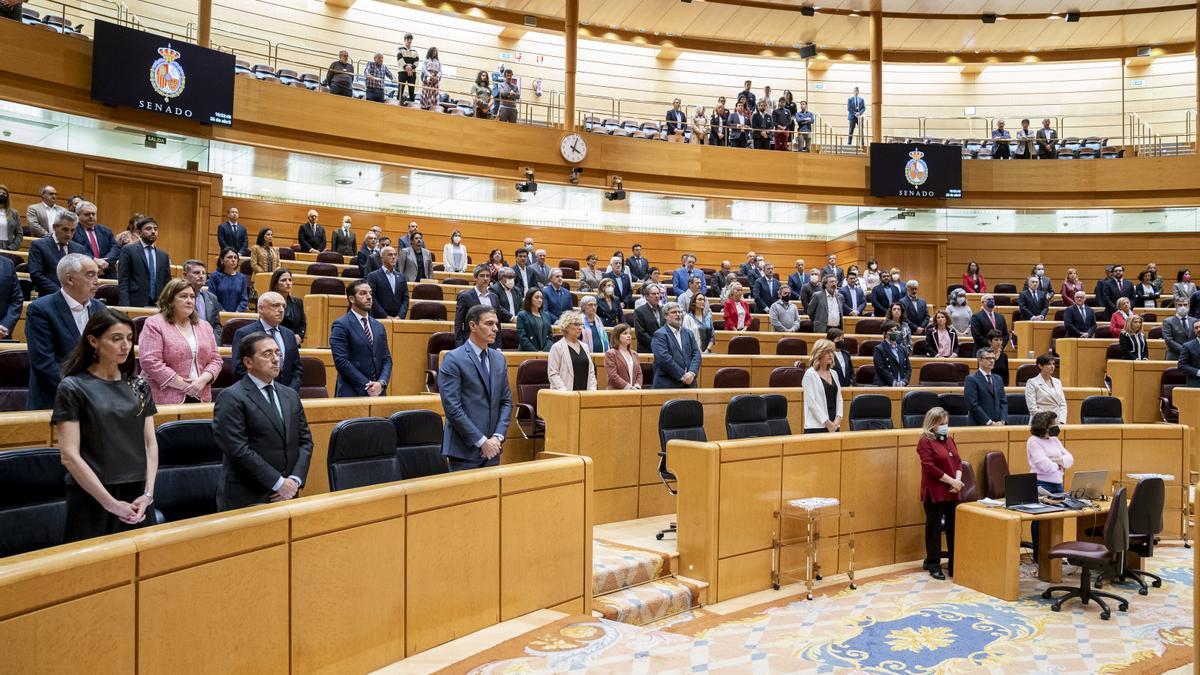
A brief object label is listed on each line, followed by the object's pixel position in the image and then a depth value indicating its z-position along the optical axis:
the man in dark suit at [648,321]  7.88
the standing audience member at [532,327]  7.38
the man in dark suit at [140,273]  6.32
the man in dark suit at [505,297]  8.09
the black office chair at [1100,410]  7.98
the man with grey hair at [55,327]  3.79
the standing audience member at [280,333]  4.56
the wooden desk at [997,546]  5.71
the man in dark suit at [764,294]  11.59
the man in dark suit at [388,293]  7.76
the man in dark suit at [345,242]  11.70
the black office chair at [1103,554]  5.52
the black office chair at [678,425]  5.74
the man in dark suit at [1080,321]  10.80
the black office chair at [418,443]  4.05
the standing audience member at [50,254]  5.97
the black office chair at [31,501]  2.64
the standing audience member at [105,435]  2.71
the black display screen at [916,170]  15.70
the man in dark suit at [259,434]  3.18
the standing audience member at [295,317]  5.86
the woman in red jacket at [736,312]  10.16
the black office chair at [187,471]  3.35
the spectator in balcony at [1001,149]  16.19
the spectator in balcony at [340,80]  12.89
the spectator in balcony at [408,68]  13.55
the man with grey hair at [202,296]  5.35
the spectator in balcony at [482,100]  13.98
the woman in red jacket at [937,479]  6.15
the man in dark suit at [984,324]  9.39
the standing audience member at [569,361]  6.11
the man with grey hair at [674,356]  6.70
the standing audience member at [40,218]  8.40
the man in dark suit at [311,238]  11.73
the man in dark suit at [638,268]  12.20
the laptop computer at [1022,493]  5.98
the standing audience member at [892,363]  8.24
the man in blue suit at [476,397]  4.23
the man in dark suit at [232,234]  9.95
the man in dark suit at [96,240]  7.54
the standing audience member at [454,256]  12.27
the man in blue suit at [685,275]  11.78
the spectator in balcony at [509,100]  14.16
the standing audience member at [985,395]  7.33
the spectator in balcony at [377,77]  13.23
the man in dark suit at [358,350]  5.40
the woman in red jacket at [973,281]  14.12
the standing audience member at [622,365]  6.36
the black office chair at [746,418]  6.05
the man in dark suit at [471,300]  6.79
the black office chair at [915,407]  7.39
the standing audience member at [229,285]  7.21
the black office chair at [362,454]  3.64
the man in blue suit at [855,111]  16.83
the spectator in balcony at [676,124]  15.52
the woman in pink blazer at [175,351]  4.12
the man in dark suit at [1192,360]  9.23
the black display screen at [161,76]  10.44
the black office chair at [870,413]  6.97
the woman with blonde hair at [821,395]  6.40
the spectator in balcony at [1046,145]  16.11
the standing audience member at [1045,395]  7.48
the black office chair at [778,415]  6.37
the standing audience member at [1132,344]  10.01
